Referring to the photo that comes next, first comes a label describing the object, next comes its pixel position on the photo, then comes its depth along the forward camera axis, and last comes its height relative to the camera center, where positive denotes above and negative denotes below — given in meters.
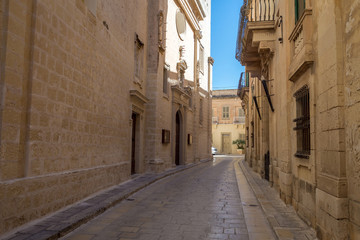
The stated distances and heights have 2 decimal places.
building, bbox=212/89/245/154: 42.72 +3.23
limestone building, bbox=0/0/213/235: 4.57 +1.00
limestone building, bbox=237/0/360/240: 3.39 +0.49
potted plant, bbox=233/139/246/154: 40.02 +0.14
